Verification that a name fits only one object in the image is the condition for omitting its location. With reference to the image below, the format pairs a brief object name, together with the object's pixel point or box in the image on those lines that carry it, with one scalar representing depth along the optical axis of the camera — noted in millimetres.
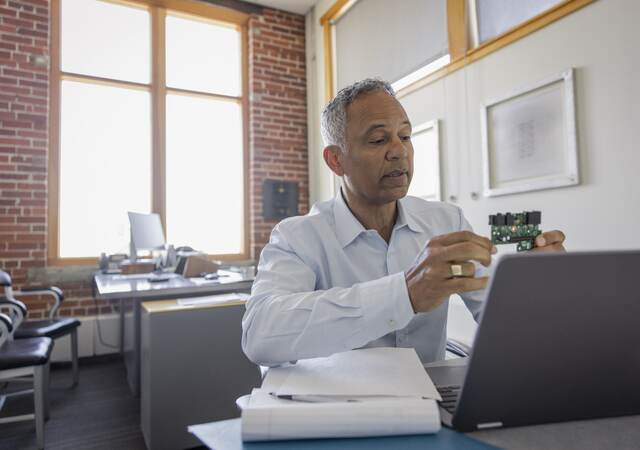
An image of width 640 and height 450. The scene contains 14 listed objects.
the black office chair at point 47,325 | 2711
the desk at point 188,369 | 2018
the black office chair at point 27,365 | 2119
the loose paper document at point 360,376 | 596
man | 810
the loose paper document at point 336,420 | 511
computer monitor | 3303
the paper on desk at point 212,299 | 2230
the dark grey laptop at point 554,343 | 476
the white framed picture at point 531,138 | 2236
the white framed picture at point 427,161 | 3182
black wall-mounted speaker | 4758
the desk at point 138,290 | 2304
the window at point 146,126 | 4043
